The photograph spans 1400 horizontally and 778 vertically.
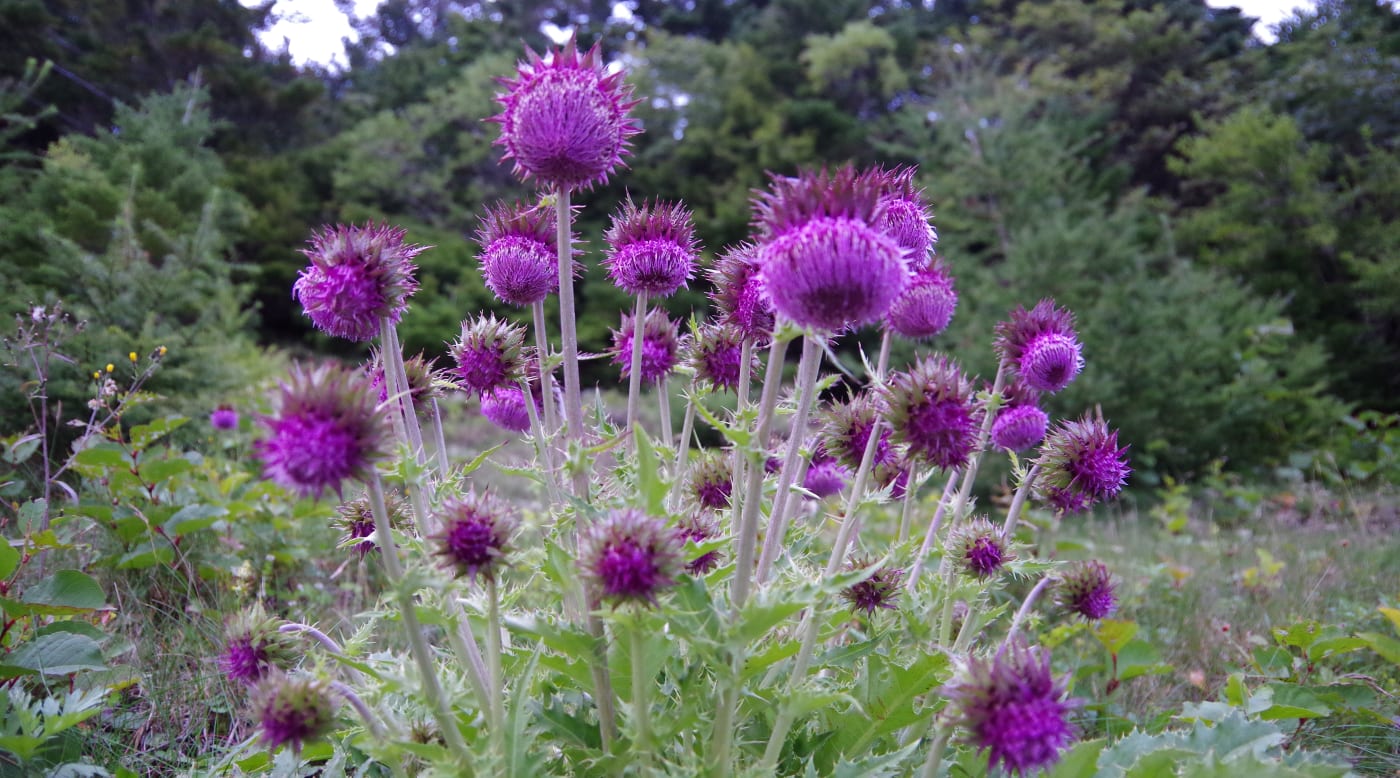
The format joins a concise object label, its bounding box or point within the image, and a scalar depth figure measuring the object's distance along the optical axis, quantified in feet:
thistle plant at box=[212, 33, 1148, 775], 1.36
